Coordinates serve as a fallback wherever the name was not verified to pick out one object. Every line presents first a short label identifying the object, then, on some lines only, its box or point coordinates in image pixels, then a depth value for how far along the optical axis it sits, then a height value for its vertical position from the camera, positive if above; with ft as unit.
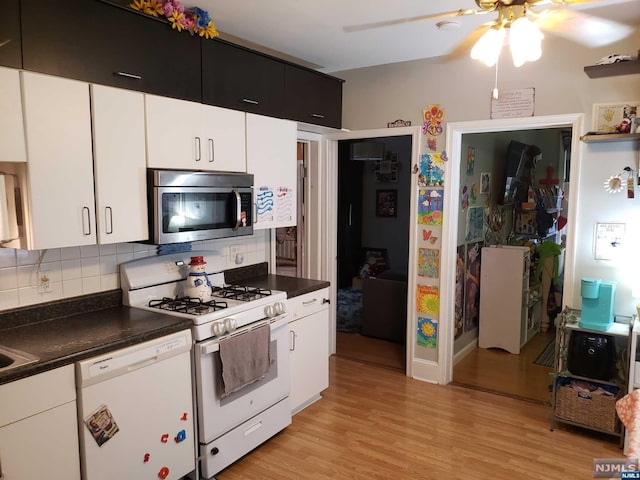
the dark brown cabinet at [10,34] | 6.25 +2.17
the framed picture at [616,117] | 9.55 +1.71
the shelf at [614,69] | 9.26 +2.59
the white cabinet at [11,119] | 6.27 +1.05
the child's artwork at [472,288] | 14.96 -2.88
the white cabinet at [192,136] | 8.29 +1.17
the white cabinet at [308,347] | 10.61 -3.45
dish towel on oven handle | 8.38 -2.94
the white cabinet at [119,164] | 7.46 +0.55
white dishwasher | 6.63 -3.24
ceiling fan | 6.51 +3.29
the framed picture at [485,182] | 15.20 +0.53
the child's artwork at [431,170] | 12.28 +0.74
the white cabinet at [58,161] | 6.63 +0.54
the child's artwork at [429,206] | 12.39 -0.20
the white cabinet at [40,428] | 5.74 -2.93
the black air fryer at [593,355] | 9.59 -3.19
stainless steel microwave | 8.30 -0.14
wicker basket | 9.62 -4.36
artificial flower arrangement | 8.08 +3.24
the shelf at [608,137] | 9.35 +1.24
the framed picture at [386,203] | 23.48 -0.24
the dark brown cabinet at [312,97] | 11.30 +2.57
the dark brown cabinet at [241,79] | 9.21 +2.49
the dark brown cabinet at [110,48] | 6.66 +2.37
